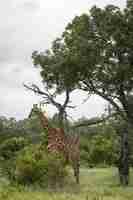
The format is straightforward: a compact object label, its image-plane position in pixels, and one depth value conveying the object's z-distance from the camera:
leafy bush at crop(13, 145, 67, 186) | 24.44
